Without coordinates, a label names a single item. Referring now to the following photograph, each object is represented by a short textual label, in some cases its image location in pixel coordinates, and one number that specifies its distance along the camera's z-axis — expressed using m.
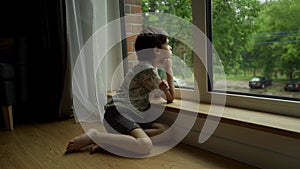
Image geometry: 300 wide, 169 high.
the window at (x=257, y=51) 1.08
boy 1.30
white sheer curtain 1.76
